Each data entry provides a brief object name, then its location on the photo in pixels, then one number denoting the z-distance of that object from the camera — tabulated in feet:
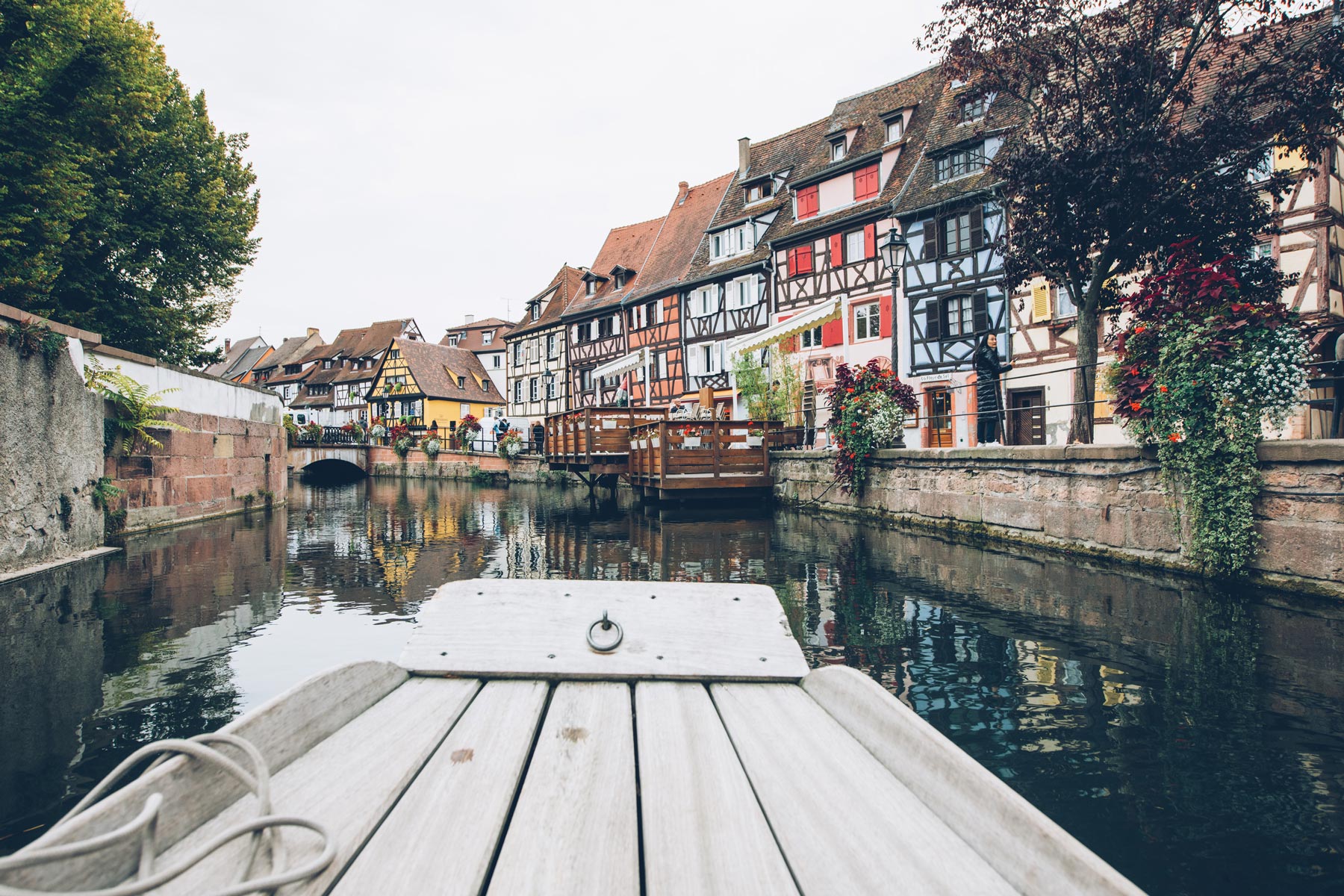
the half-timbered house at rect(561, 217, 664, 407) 118.73
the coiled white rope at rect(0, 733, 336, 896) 3.18
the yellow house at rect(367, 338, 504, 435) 172.65
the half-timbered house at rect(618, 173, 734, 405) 104.82
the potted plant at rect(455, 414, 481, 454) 127.44
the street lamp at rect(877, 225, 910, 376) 47.96
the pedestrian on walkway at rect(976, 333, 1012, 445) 41.80
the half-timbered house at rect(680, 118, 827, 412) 94.22
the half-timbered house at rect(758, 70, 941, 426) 80.64
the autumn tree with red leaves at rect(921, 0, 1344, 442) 32.40
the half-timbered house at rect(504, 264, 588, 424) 136.26
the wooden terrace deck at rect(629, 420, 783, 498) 54.60
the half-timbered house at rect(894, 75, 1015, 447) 70.28
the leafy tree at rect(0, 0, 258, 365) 42.80
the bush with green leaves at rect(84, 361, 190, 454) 37.50
